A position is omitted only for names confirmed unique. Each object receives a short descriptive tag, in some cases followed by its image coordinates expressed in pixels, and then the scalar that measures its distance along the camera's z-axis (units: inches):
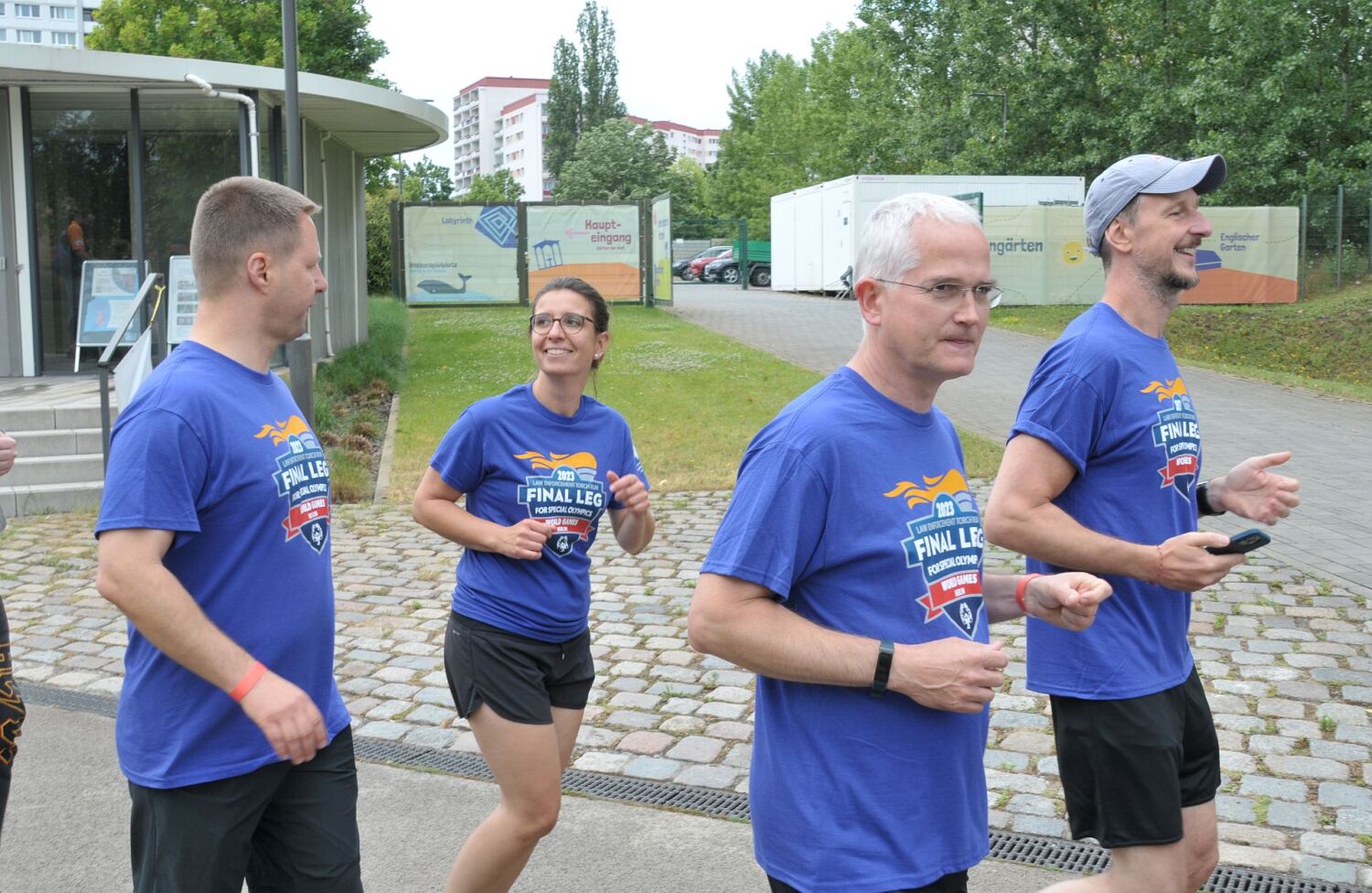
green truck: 1806.1
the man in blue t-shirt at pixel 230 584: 101.6
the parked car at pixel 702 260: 2010.3
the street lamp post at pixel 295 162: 487.8
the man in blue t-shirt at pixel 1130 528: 119.5
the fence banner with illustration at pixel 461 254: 1173.1
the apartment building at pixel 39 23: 5964.6
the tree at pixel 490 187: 3737.7
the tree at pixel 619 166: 3248.0
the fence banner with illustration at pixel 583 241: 1179.3
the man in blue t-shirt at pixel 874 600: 91.6
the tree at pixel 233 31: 1635.1
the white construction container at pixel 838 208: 1195.3
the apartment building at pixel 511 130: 6584.6
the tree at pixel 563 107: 4576.8
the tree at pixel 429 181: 2942.9
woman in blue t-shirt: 141.5
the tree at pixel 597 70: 4665.4
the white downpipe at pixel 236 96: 535.5
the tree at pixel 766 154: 2503.7
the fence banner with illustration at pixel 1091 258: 1139.3
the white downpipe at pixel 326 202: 751.1
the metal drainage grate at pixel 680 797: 165.5
